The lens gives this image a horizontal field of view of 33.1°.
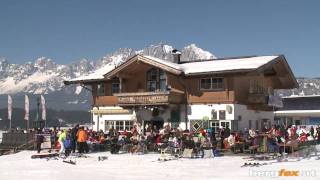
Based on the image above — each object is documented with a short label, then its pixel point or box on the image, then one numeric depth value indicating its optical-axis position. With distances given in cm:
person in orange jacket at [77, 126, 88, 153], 2810
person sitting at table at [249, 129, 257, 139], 2658
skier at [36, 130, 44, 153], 3028
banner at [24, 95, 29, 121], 4103
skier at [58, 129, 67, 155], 2823
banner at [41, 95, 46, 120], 4206
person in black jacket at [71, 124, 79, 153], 2862
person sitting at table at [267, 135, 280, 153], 2455
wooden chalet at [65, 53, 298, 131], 3353
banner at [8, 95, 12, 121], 4330
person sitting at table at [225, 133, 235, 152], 2615
